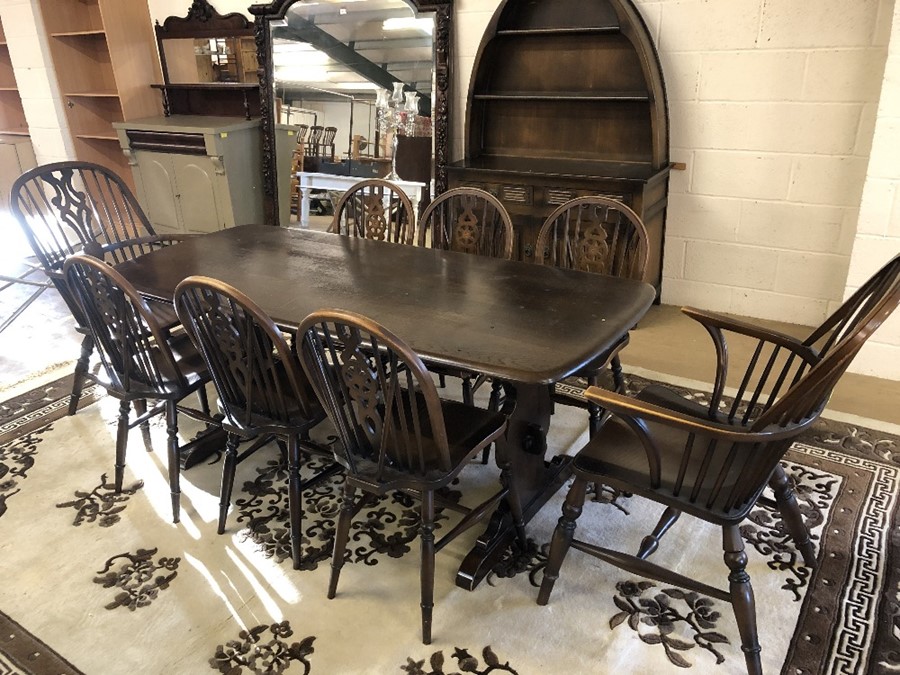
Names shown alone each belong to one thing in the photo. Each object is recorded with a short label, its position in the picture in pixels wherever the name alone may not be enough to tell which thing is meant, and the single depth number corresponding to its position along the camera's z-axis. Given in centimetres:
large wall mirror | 394
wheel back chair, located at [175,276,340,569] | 171
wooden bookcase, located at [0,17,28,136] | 597
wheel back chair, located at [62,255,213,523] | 192
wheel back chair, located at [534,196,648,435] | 238
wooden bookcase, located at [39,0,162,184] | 480
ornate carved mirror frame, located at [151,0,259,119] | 460
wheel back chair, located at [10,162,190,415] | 273
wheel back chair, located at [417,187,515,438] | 261
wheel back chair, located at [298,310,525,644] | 149
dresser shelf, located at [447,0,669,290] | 331
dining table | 169
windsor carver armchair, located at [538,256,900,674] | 138
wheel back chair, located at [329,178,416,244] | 287
